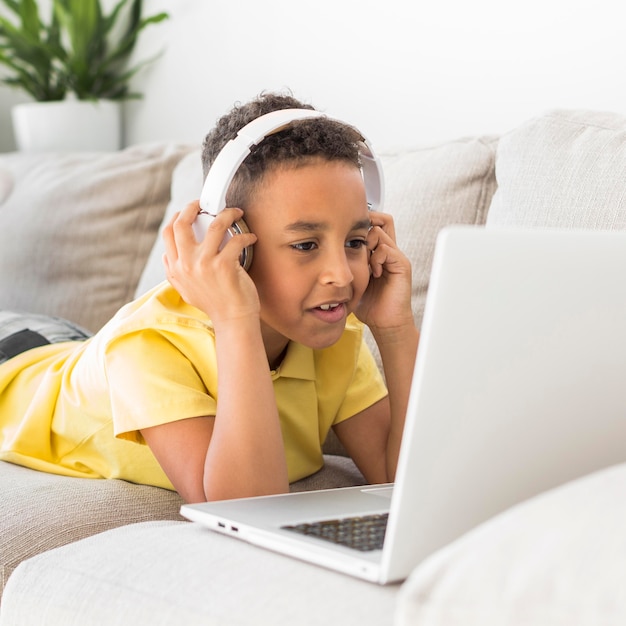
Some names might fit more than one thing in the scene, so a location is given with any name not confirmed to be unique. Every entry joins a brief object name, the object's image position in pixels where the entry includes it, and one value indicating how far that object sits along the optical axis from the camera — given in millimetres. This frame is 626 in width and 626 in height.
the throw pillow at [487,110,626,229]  1126
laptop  543
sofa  464
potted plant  2549
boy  984
